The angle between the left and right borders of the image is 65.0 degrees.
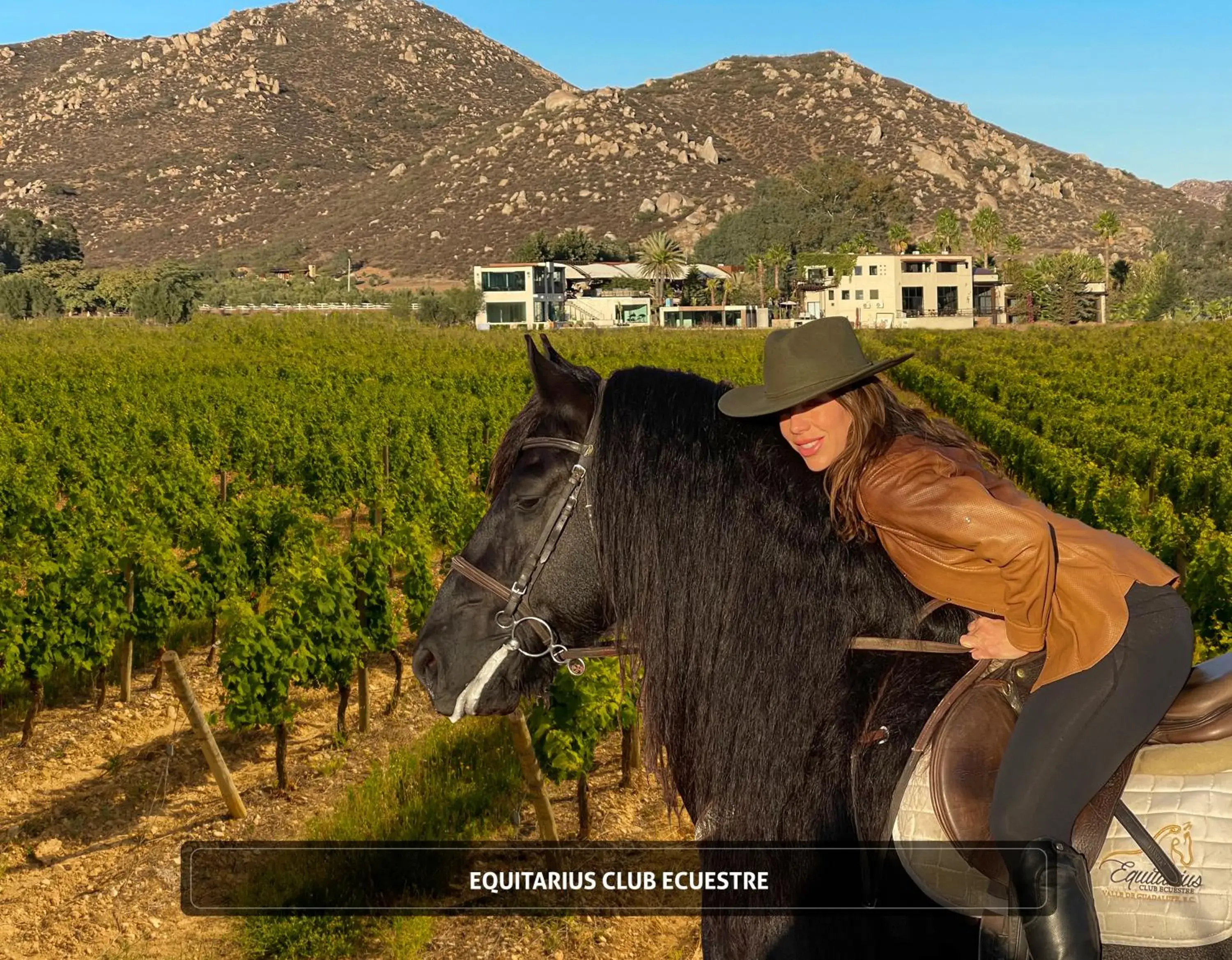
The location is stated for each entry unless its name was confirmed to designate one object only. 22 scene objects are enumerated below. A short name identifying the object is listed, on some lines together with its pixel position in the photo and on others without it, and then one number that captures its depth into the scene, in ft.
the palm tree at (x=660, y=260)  275.80
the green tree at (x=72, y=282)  256.93
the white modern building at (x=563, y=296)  235.40
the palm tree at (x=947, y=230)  308.81
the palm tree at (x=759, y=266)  275.39
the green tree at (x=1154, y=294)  267.80
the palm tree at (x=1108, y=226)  310.86
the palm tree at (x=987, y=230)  312.50
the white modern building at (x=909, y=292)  243.19
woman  6.19
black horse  6.81
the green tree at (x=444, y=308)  226.79
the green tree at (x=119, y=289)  250.98
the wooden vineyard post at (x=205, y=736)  22.90
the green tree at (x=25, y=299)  232.94
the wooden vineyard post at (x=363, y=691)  29.09
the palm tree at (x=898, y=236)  305.94
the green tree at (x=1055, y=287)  260.21
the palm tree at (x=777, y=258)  289.00
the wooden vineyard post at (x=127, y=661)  31.17
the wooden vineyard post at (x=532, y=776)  18.70
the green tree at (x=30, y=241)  305.32
